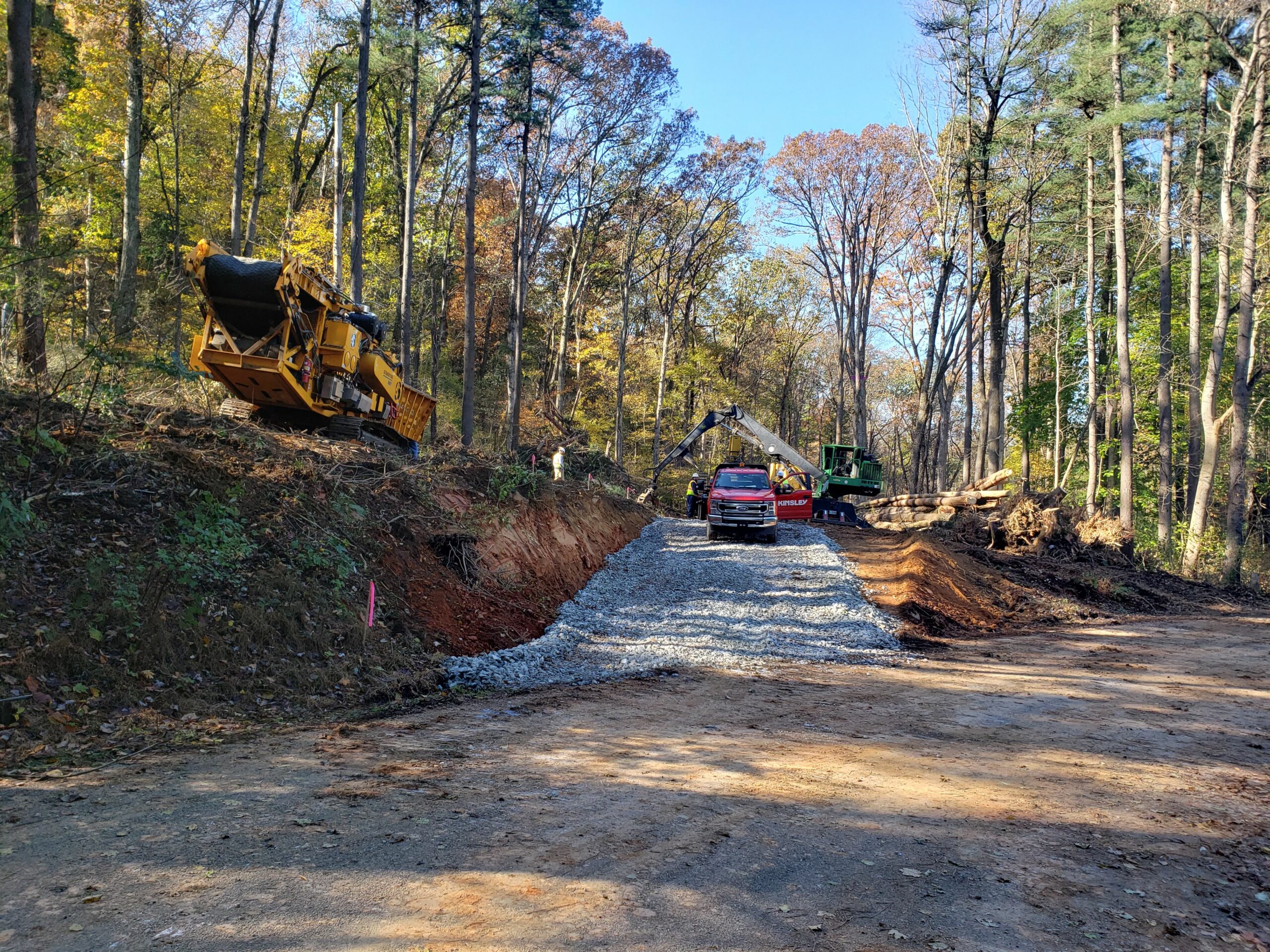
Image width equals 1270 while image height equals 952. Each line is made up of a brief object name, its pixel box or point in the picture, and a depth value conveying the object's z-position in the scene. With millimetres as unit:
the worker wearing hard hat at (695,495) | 29625
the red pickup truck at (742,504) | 21172
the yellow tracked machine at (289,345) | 11805
